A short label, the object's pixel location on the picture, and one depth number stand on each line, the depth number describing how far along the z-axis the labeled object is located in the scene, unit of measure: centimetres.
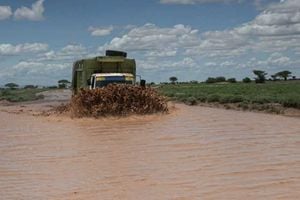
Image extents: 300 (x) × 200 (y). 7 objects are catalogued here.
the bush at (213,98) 3897
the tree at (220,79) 11469
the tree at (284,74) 10481
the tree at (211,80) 11600
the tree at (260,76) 9844
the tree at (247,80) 10449
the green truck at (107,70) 2506
